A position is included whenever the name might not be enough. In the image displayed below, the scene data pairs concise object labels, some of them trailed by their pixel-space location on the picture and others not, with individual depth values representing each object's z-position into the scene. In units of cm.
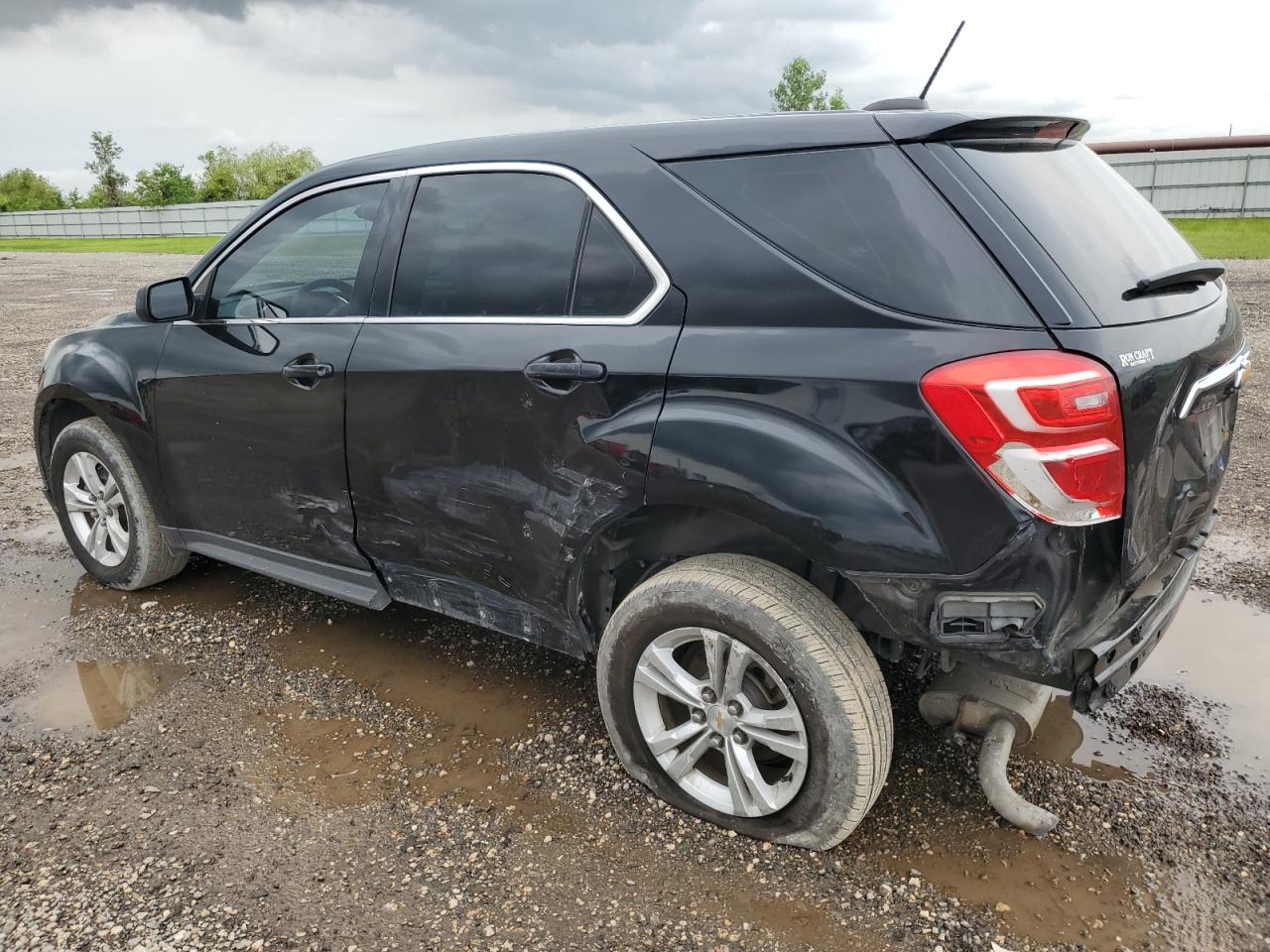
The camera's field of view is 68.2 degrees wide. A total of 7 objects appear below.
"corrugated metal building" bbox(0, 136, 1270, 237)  2852
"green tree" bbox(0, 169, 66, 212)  9031
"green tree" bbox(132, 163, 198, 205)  8081
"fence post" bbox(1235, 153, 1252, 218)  2831
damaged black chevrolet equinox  212
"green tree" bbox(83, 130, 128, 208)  8738
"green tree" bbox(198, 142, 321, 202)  8696
